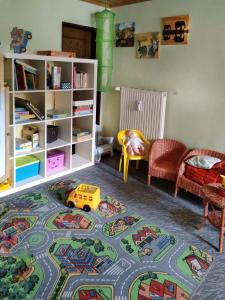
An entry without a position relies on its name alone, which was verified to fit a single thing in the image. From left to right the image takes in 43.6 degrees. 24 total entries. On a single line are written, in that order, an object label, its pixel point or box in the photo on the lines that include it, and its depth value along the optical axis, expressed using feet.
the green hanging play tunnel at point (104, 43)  13.09
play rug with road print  6.10
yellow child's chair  11.67
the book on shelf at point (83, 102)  11.72
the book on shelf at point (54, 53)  10.71
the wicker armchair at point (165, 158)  10.71
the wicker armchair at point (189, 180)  9.62
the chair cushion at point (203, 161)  9.87
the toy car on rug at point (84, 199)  9.14
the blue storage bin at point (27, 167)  10.71
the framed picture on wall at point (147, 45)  12.31
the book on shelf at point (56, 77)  10.66
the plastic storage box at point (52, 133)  11.55
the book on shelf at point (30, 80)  10.09
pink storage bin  11.64
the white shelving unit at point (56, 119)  9.71
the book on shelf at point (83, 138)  12.32
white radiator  12.17
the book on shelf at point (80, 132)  12.39
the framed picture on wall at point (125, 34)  13.14
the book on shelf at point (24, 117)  9.98
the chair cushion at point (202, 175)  9.46
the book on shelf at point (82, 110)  11.84
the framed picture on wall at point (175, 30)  11.14
